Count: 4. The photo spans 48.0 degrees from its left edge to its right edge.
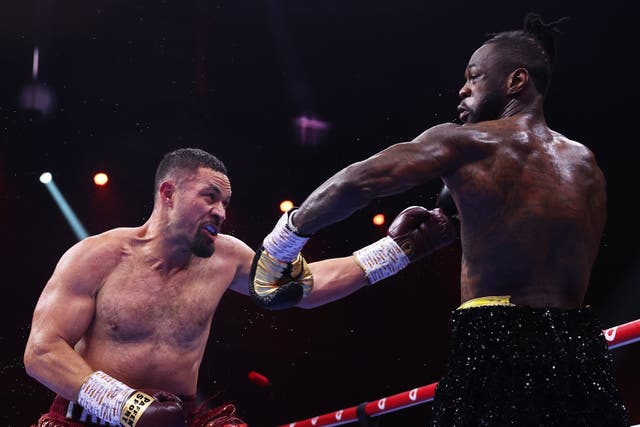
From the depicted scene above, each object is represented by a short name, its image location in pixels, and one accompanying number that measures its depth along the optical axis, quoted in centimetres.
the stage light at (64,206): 629
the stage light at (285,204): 718
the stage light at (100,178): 646
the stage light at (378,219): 740
